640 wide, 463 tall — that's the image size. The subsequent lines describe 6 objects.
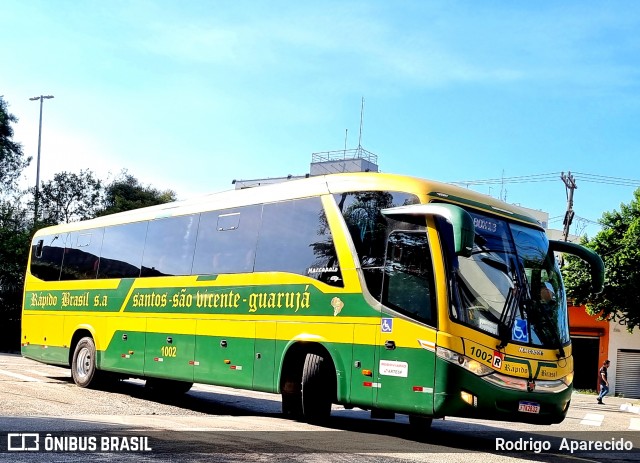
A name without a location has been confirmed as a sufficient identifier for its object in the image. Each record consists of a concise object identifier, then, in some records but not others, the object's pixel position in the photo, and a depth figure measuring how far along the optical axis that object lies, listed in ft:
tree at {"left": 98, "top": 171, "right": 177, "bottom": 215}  175.11
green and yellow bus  31.94
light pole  151.39
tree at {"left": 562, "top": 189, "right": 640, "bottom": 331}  106.11
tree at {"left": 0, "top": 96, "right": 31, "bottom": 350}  131.95
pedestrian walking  90.68
